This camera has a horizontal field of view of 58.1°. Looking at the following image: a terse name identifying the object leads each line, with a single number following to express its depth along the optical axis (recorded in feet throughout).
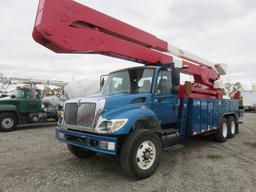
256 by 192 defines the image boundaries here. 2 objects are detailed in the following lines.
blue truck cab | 14.48
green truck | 37.27
